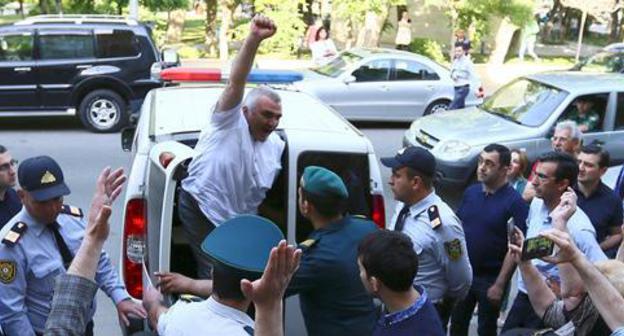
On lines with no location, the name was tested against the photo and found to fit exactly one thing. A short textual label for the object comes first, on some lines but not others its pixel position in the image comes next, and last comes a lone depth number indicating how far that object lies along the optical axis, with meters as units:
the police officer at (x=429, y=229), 4.42
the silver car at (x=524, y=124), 9.95
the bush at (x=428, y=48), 24.94
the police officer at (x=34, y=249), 3.71
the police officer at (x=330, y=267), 3.59
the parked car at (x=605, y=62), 17.08
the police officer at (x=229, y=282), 2.78
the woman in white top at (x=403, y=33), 23.39
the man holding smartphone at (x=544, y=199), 4.72
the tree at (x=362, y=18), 22.38
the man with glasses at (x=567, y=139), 6.41
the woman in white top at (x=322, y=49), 18.06
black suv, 13.76
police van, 4.41
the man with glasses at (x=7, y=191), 4.84
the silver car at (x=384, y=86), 15.06
